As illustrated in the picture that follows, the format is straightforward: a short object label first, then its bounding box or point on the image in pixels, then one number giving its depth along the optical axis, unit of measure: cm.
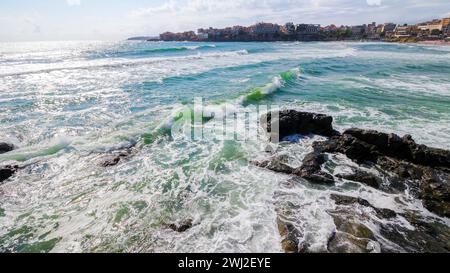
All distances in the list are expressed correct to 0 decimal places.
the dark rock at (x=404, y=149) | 852
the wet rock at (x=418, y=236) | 558
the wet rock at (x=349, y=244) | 547
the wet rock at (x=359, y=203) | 660
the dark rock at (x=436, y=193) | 680
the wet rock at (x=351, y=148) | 941
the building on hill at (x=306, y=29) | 15012
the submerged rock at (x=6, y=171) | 848
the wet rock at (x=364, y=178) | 796
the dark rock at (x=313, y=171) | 825
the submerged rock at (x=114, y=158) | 941
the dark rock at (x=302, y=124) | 1167
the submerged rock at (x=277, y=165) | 887
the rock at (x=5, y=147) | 1019
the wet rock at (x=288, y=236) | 559
